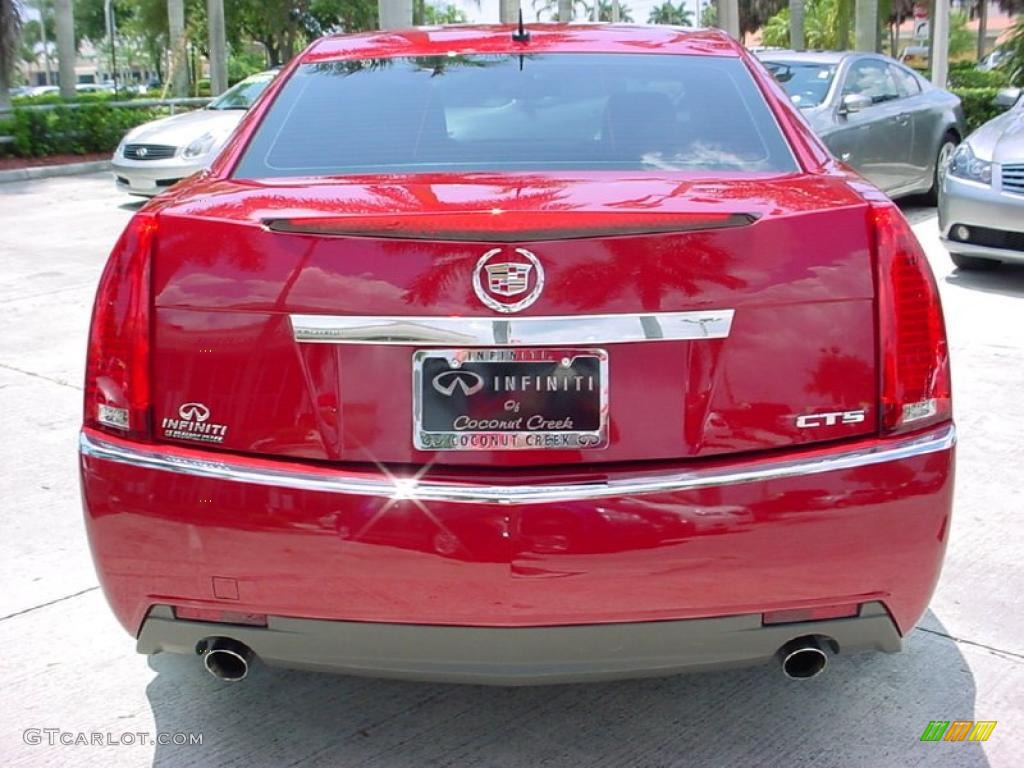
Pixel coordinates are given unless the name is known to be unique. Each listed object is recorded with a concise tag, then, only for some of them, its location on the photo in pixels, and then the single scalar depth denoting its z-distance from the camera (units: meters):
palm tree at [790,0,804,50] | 27.72
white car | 12.59
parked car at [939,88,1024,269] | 7.73
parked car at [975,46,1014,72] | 19.09
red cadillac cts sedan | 2.30
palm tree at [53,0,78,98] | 23.30
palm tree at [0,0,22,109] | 20.86
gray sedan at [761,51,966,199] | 9.96
